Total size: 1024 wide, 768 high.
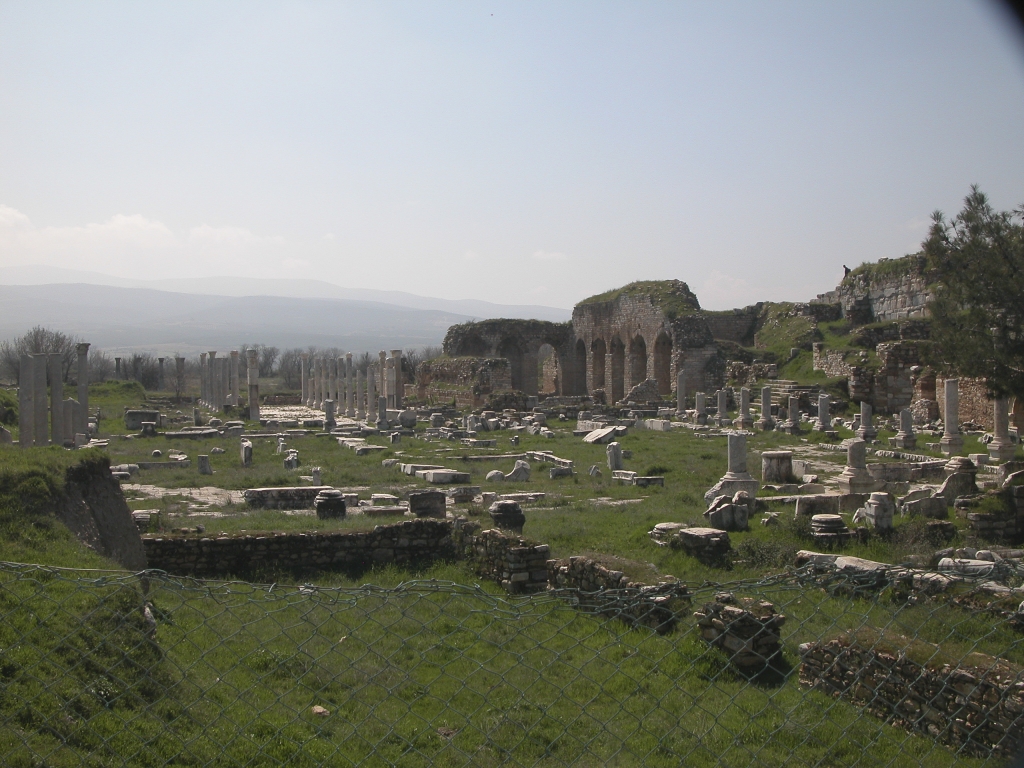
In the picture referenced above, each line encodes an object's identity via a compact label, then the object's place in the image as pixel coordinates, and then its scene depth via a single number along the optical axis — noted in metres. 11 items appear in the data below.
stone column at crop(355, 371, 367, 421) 44.03
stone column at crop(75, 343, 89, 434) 27.31
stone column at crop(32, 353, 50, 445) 22.25
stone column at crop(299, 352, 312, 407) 55.96
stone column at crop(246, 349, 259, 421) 41.28
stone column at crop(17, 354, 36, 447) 22.07
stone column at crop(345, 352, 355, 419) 45.12
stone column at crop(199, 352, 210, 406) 51.56
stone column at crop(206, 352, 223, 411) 47.76
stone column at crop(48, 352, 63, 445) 23.39
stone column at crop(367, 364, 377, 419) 41.50
